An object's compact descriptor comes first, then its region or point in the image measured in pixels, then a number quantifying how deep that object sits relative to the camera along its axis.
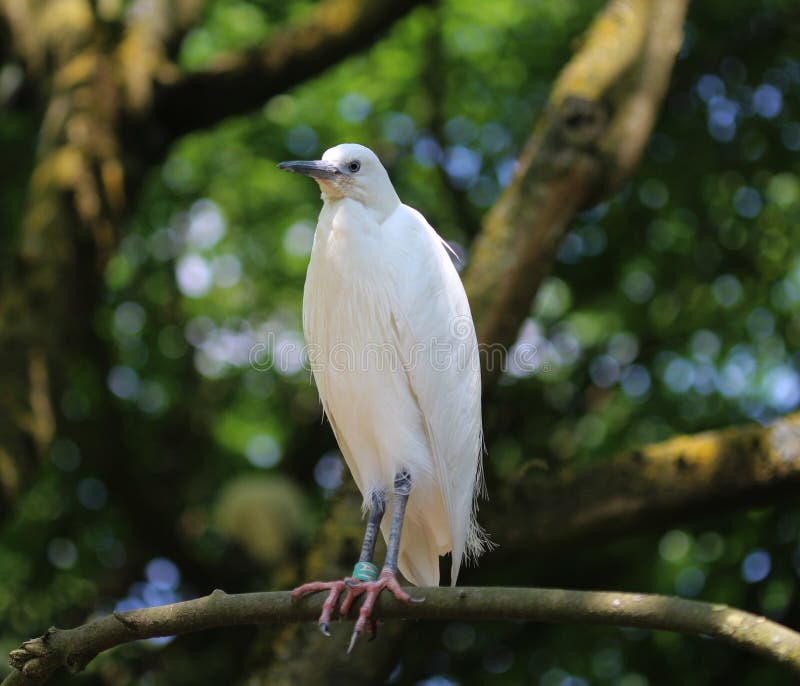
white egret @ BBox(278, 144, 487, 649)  6.77
